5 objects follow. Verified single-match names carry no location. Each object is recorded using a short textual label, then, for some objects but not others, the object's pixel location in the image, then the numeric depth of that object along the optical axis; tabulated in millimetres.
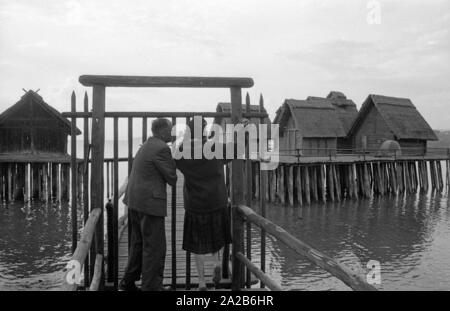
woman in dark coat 4355
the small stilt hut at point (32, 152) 20406
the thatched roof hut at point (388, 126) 28723
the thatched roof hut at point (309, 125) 28062
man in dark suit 3977
